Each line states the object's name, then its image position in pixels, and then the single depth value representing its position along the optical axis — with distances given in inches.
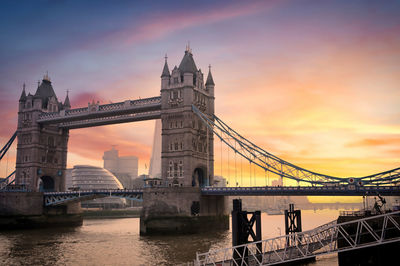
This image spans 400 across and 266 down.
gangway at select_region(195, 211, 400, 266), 1141.9
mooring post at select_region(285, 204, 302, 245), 1749.5
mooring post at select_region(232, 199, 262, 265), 1294.8
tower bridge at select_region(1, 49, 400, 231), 2800.2
